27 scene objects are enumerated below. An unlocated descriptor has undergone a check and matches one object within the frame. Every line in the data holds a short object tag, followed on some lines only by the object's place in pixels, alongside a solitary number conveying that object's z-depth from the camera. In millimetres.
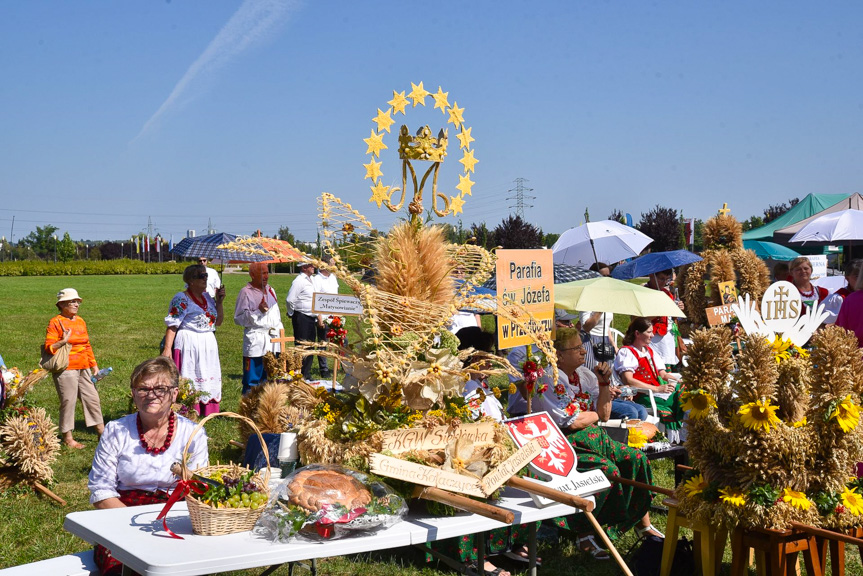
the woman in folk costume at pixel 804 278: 8812
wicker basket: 2883
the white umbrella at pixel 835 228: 12463
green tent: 18812
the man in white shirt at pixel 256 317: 8977
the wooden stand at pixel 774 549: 3588
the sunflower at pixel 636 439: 5277
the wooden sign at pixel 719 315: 6805
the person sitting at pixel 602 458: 4879
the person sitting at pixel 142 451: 3578
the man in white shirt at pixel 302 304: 10930
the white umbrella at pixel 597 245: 11164
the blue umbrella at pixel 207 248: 9531
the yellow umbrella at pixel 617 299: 7223
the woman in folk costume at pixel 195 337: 7641
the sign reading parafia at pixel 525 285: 4184
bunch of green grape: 2928
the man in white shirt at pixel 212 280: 9356
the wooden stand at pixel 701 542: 3998
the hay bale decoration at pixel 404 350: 3311
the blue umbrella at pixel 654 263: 10656
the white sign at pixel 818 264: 12085
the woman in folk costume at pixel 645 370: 6621
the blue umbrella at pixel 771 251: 15047
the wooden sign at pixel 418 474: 3102
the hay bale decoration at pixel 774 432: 3584
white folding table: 2613
